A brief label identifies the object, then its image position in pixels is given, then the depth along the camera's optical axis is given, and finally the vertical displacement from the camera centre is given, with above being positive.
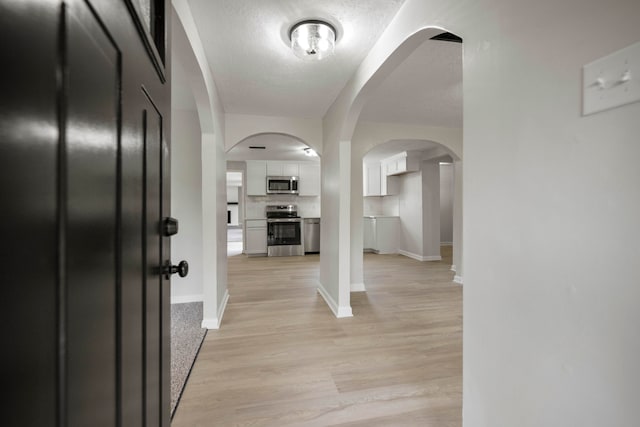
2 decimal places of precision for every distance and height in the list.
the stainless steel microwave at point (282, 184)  6.57 +0.73
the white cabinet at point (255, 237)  6.43 -0.52
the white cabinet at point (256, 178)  6.46 +0.87
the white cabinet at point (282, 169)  6.60 +1.11
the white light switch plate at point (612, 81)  0.58 +0.30
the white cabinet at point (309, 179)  6.79 +0.89
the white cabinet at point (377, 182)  6.66 +0.81
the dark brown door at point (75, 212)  0.28 +0.00
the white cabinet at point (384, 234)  6.66 -0.45
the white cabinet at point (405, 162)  5.79 +1.12
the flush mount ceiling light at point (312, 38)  1.69 +1.10
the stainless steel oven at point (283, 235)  6.41 -0.46
